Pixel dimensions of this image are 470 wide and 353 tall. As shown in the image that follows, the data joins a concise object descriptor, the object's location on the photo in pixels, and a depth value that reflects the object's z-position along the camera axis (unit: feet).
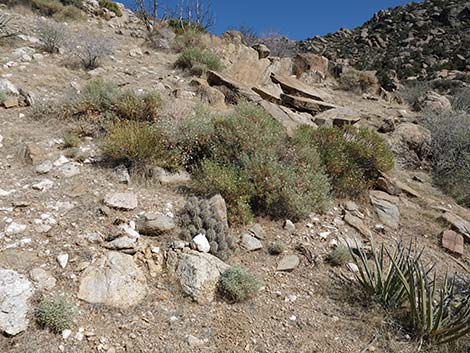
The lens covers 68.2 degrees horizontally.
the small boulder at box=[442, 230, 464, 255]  14.69
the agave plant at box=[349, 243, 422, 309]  10.01
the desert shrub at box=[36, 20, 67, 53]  26.27
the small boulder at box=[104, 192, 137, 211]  11.98
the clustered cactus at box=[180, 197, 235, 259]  11.31
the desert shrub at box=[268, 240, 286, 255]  12.09
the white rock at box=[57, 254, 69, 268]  9.35
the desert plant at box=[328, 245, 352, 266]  12.10
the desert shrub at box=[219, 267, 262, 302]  9.80
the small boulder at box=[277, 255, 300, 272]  11.51
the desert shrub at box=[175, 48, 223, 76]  28.71
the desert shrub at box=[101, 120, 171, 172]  14.38
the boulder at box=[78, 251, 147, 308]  8.88
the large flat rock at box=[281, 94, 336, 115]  27.58
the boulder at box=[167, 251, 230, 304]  9.68
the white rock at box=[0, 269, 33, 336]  7.61
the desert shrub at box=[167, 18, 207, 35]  43.56
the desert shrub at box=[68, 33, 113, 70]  25.61
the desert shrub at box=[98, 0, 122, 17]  47.34
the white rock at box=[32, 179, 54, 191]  12.25
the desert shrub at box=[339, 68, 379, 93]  40.32
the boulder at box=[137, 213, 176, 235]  11.25
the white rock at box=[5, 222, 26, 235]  10.09
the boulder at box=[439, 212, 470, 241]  16.03
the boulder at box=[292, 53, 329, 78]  40.93
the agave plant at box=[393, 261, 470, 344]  8.71
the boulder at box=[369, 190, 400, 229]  15.87
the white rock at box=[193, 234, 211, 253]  10.91
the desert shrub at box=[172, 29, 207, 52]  35.24
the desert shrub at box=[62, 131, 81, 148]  15.30
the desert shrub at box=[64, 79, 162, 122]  17.93
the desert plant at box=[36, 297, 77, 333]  7.80
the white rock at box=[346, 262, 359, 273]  11.96
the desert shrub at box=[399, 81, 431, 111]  37.27
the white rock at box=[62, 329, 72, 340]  7.77
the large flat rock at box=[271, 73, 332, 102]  29.78
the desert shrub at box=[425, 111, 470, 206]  21.19
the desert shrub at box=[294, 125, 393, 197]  17.01
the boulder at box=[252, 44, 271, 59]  37.42
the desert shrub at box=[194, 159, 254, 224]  13.10
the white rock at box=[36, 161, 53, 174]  13.37
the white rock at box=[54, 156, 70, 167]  13.98
